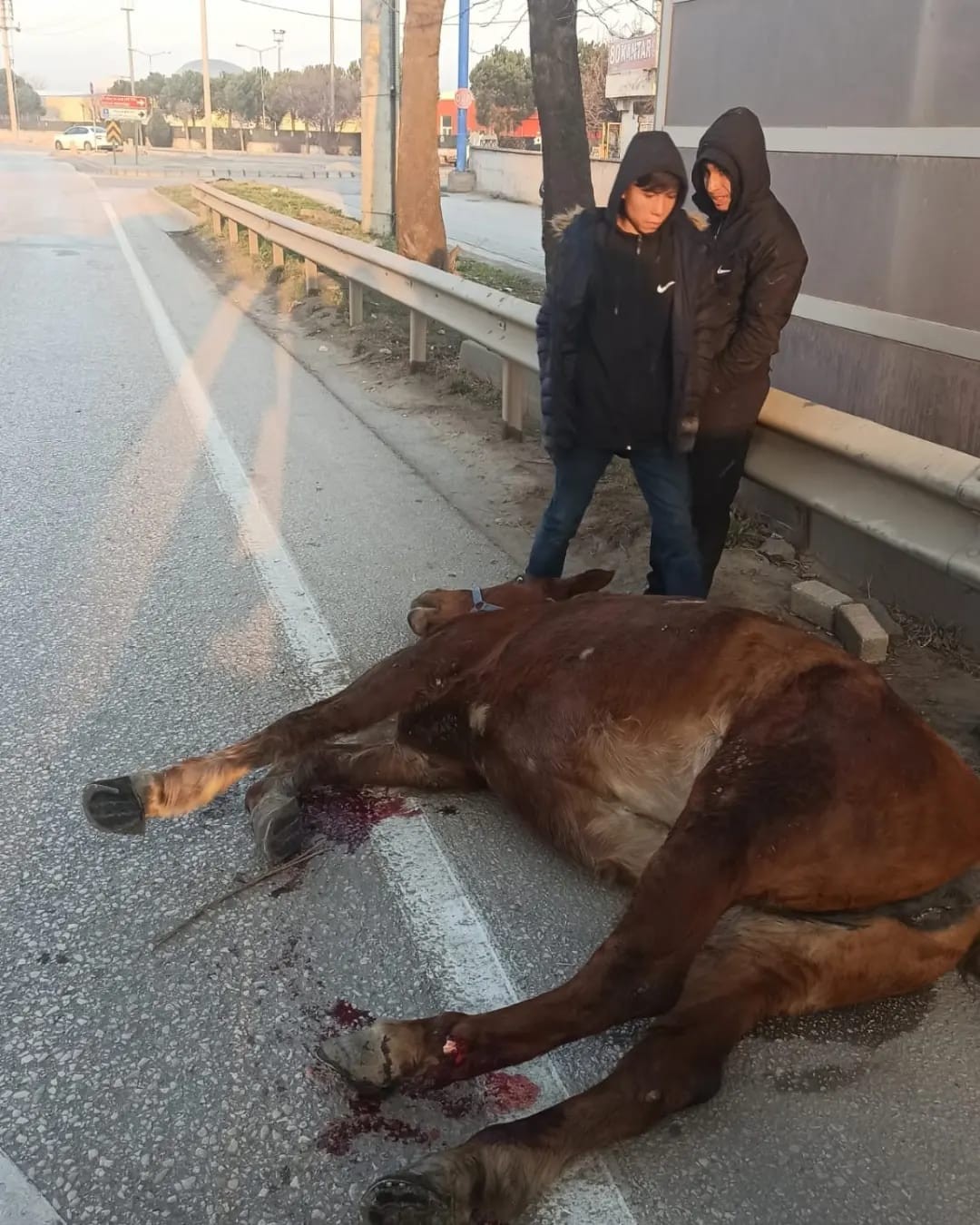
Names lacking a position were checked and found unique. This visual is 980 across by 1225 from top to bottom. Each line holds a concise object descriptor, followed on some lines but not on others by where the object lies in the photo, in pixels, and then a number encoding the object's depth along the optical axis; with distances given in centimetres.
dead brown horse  214
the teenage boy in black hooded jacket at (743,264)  412
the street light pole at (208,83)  6525
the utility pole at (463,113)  3622
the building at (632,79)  3625
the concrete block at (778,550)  536
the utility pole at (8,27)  9106
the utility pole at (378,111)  1675
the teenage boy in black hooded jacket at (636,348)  397
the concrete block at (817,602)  445
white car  6294
